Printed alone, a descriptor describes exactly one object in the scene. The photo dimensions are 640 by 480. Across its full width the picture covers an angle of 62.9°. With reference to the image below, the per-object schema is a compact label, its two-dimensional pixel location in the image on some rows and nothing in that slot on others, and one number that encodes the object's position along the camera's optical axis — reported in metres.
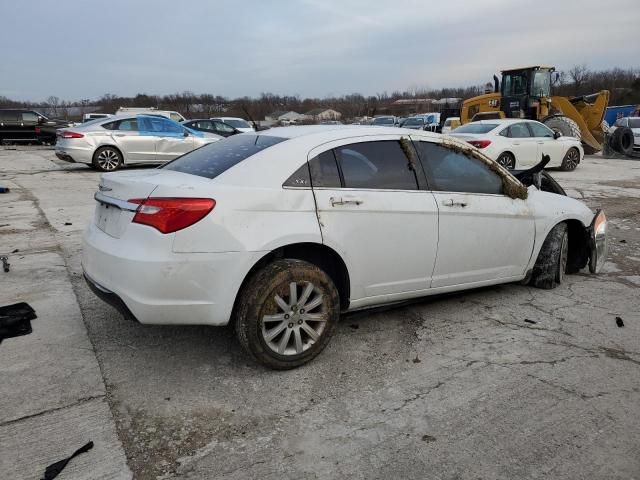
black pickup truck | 26.89
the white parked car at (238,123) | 24.36
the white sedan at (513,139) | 12.99
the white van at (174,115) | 27.89
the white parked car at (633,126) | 20.25
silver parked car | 14.08
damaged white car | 3.05
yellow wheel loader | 18.64
